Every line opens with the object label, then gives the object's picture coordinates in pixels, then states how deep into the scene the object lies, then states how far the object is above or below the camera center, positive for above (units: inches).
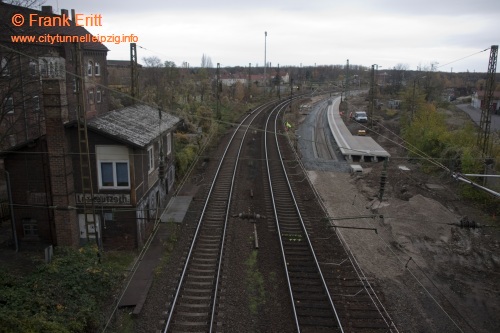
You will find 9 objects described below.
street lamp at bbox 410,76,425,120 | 1781.9 -88.0
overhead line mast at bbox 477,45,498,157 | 984.9 -11.0
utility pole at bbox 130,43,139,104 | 875.4 +32.4
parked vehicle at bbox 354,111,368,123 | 2153.1 -156.3
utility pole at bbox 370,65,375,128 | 1907.7 -142.5
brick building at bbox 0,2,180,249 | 581.6 -137.2
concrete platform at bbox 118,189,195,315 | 476.4 -248.1
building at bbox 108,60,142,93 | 2642.7 +68.4
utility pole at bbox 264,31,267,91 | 3799.2 +405.2
